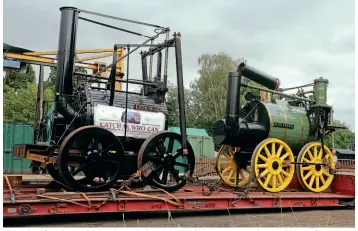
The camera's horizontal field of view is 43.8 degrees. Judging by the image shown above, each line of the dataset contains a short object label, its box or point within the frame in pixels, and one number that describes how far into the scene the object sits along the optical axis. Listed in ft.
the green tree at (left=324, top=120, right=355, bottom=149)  142.56
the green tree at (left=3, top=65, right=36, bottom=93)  106.63
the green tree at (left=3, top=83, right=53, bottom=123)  74.23
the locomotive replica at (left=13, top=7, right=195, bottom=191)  25.48
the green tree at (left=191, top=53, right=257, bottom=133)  132.05
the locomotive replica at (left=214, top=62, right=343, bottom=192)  30.83
